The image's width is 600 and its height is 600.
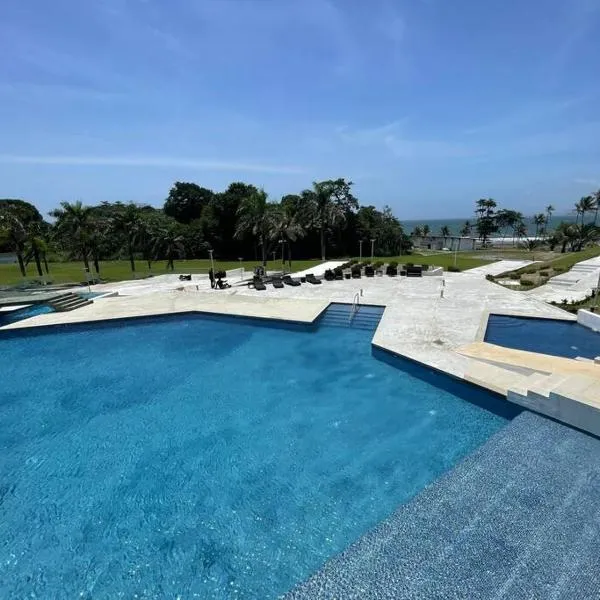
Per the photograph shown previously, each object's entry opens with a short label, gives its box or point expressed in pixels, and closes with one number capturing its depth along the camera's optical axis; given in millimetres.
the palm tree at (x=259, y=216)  28141
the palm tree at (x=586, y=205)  60984
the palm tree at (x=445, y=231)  79069
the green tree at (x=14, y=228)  22328
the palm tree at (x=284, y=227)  28094
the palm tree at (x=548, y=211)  74719
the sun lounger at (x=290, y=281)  23508
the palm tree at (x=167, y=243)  29125
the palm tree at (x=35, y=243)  23844
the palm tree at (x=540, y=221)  76062
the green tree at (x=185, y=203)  55250
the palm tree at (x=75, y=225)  24614
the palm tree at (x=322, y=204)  32656
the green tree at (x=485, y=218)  72312
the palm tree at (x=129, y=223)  27969
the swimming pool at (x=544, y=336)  12477
